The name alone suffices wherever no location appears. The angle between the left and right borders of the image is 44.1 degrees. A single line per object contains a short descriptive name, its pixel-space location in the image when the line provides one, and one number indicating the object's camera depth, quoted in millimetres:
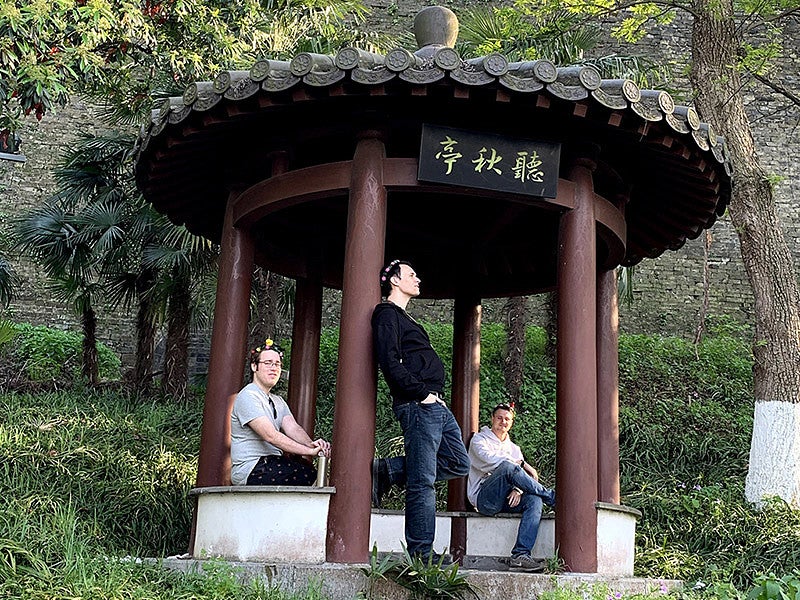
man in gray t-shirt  5980
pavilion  5609
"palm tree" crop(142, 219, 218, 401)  12789
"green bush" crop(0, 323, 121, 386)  16266
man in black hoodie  5566
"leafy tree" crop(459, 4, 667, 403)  13125
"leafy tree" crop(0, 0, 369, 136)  7723
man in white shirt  6504
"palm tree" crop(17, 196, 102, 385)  13734
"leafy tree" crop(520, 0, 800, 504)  9945
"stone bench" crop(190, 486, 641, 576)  5422
